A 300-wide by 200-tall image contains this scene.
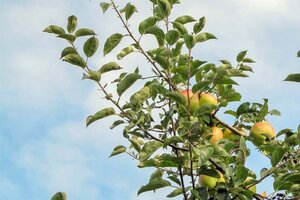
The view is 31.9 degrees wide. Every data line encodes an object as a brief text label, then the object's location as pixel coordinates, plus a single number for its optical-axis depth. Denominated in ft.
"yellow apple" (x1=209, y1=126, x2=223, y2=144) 14.43
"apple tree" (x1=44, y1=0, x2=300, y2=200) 12.40
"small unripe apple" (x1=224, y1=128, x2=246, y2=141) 15.64
